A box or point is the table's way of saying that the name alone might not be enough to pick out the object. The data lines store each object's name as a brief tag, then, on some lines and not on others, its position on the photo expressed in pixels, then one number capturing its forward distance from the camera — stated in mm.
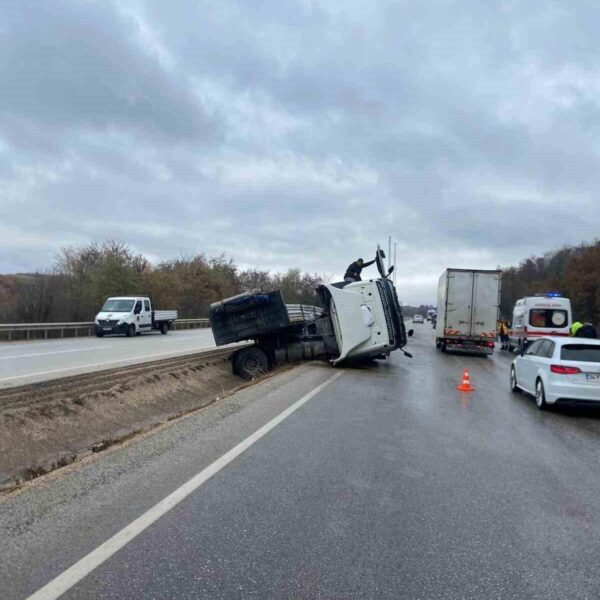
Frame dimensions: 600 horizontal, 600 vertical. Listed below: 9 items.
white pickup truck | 32031
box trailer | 24891
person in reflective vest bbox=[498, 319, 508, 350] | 35631
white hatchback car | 10453
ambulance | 27562
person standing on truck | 18922
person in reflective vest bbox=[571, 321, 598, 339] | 17172
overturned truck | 16656
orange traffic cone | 13438
